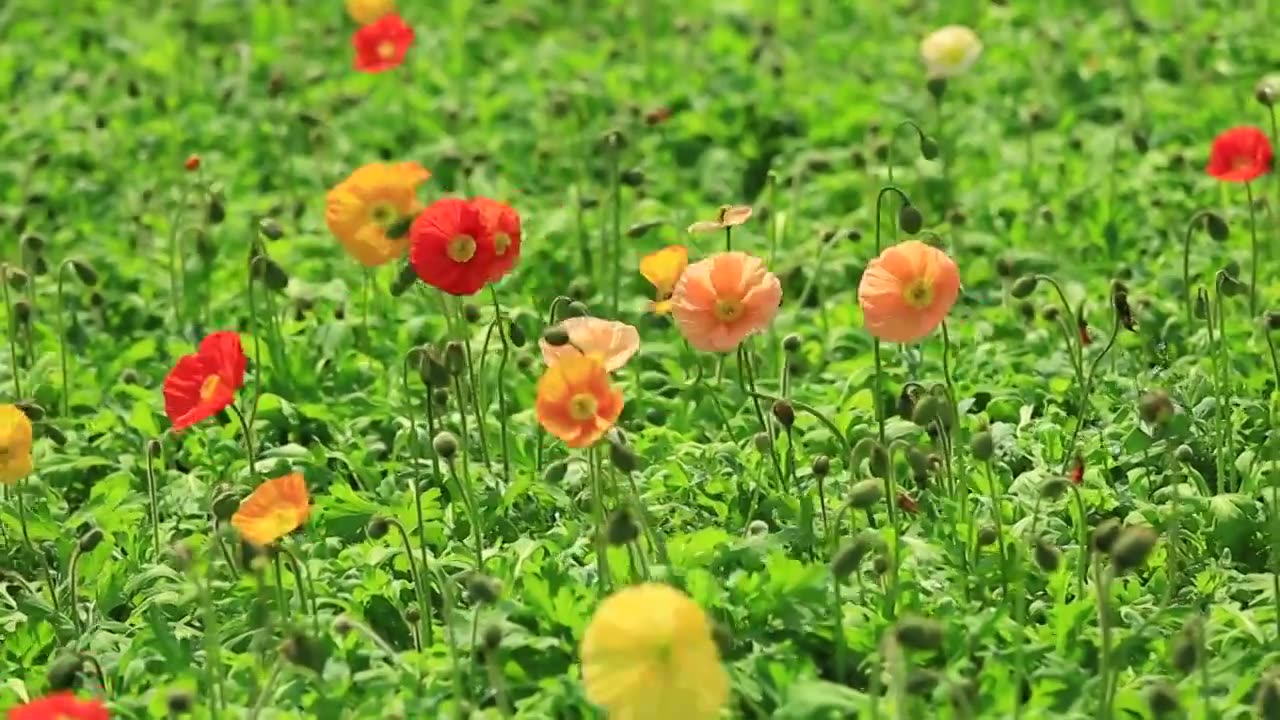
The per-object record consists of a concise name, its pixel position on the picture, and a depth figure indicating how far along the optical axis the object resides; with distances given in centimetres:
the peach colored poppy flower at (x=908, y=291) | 374
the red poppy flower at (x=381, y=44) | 580
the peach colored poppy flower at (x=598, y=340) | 368
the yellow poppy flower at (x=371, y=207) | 436
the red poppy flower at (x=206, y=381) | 380
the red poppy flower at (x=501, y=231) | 398
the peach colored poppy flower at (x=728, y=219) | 424
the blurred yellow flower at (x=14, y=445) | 377
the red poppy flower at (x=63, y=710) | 284
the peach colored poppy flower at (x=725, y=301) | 383
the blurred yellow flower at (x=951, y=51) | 576
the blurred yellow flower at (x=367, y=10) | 647
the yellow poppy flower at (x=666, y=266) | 413
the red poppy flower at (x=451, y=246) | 393
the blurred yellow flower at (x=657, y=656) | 278
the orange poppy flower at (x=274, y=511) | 339
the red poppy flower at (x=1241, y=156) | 467
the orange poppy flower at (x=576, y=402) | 338
